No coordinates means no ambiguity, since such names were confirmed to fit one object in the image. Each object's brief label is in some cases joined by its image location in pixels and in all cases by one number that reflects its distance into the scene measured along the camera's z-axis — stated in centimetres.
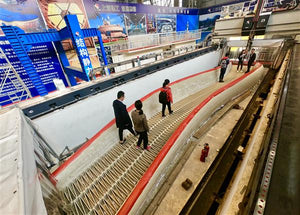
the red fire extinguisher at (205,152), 250
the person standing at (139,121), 241
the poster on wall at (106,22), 819
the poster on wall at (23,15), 571
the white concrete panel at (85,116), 310
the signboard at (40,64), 586
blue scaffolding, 357
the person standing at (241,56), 741
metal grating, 203
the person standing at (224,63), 656
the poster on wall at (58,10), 659
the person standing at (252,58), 652
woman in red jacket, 351
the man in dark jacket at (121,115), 262
